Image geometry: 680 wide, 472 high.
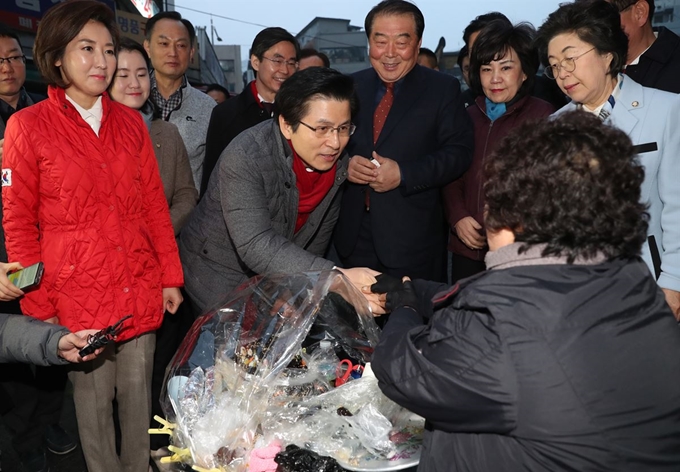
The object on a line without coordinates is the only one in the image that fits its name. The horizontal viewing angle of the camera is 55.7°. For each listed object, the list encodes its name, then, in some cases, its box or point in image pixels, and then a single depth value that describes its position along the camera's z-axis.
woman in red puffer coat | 2.53
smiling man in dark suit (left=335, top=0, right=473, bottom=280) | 3.40
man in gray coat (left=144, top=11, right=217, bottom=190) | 4.11
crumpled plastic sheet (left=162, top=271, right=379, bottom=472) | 1.79
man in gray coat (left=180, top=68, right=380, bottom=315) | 2.53
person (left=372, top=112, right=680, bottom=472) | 1.33
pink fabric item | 1.71
